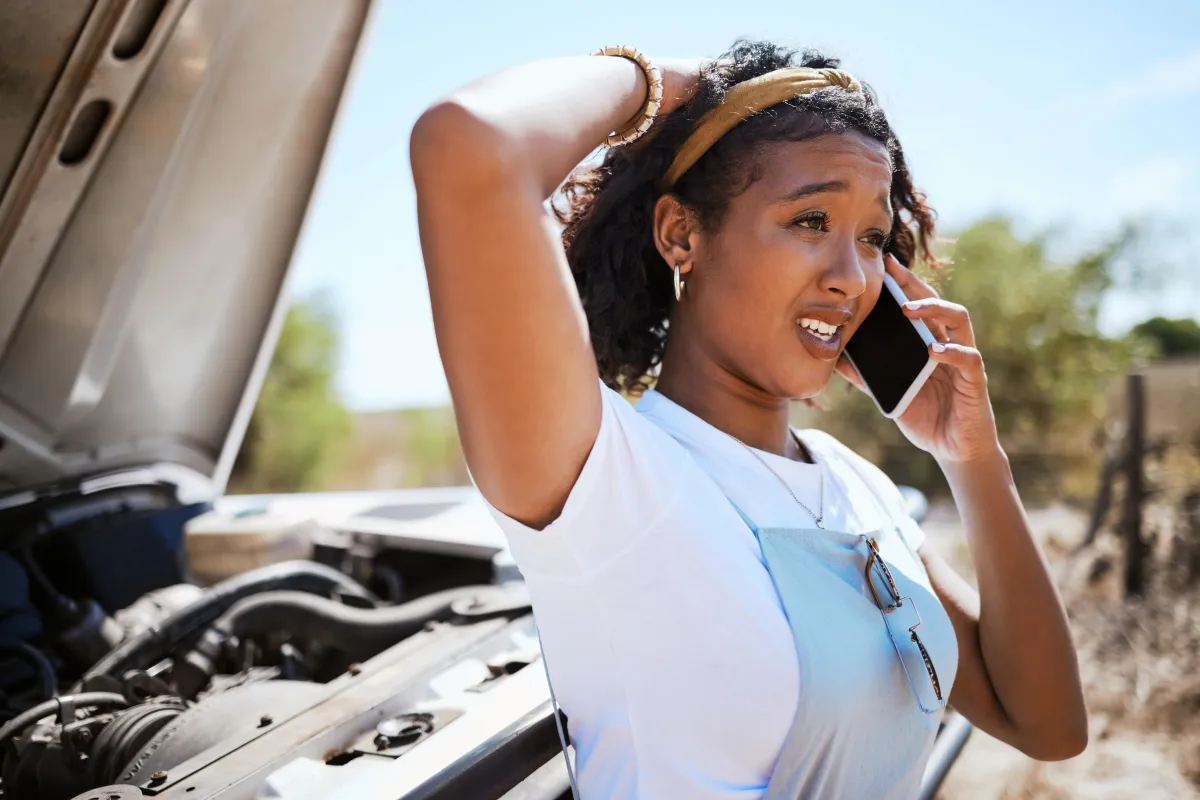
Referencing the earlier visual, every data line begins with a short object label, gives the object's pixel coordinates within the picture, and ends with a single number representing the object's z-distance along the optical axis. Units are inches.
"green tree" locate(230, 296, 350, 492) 632.4
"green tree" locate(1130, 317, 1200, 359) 1034.0
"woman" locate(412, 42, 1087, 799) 34.5
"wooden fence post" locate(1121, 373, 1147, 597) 209.0
